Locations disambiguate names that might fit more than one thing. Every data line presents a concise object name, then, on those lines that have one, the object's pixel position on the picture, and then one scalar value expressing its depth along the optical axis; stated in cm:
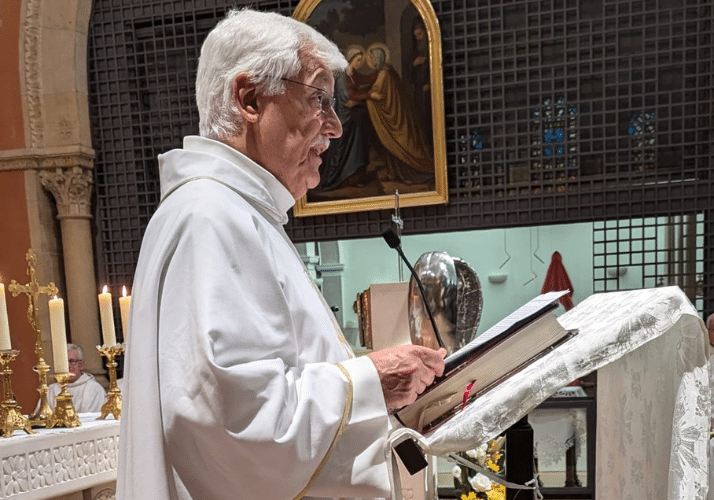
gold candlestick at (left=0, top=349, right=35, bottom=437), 225
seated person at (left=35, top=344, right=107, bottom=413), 443
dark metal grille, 439
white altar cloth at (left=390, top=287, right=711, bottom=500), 106
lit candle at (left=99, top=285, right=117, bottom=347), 257
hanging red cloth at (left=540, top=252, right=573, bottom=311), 557
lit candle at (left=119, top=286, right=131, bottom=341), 259
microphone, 196
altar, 208
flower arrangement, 264
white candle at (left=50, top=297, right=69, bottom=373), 237
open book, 109
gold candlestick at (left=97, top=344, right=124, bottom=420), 273
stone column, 504
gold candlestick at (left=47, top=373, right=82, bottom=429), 243
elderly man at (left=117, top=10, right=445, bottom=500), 92
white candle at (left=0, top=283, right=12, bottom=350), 224
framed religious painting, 466
